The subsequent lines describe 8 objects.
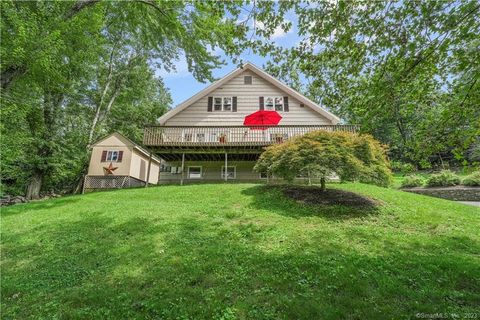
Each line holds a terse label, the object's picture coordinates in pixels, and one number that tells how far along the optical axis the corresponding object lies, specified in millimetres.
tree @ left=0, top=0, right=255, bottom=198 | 7039
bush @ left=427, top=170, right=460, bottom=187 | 15008
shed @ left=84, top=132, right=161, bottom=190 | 18953
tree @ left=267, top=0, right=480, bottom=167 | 3819
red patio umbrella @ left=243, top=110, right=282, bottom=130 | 16344
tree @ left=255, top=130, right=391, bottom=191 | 9500
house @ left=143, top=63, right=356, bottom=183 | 17422
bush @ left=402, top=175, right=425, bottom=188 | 16438
